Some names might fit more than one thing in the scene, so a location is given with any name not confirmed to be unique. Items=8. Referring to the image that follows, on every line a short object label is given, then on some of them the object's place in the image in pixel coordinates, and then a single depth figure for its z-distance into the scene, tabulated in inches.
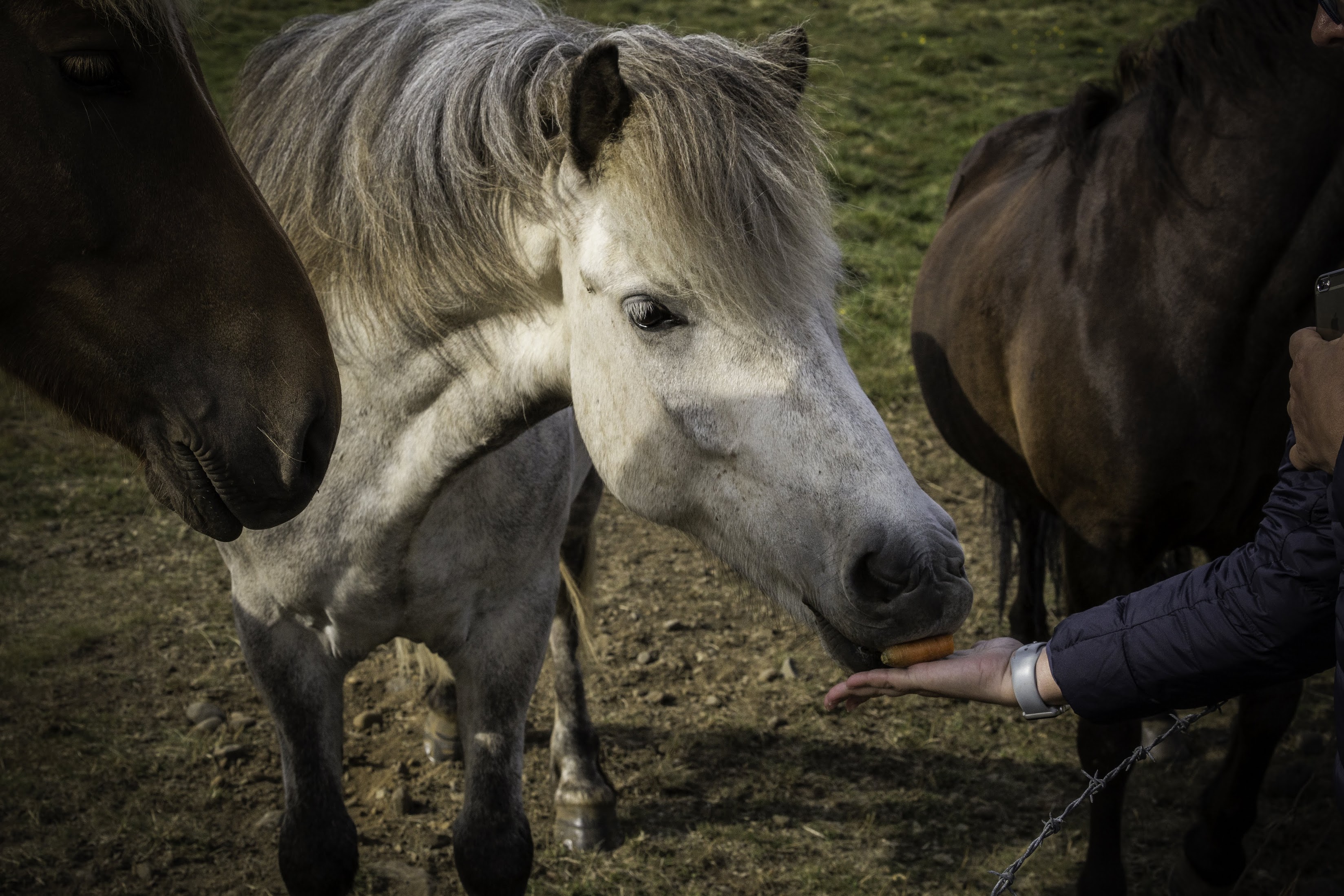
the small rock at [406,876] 110.0
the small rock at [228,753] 129.6
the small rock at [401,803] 123.1
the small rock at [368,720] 140.7
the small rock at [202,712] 137.6
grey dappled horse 62.1
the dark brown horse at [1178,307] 95.4
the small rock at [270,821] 118.3
